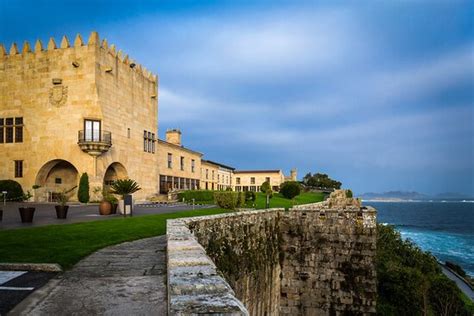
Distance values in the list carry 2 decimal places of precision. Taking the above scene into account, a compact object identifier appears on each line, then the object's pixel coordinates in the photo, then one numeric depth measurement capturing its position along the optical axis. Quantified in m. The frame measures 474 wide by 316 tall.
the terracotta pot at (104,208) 19.52
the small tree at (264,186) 46.55
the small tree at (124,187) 20.38
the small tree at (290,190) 45.16
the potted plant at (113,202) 20.06
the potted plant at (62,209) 16.56
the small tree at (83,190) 28.88
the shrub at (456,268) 33.19
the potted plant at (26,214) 14.57
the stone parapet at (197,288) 2.25
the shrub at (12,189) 28.45
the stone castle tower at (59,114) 30.22
